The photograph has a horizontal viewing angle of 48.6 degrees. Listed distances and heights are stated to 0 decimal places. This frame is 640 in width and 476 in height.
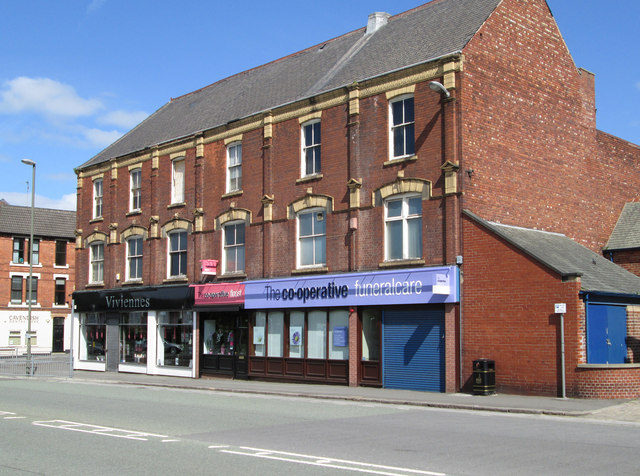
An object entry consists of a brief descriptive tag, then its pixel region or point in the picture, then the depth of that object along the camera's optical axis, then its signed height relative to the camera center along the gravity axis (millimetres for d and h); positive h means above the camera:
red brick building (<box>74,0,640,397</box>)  20141 +3055
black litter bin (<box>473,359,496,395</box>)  19328 -2017
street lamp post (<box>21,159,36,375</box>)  31361 +5186
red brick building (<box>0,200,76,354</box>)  55344 +2127
